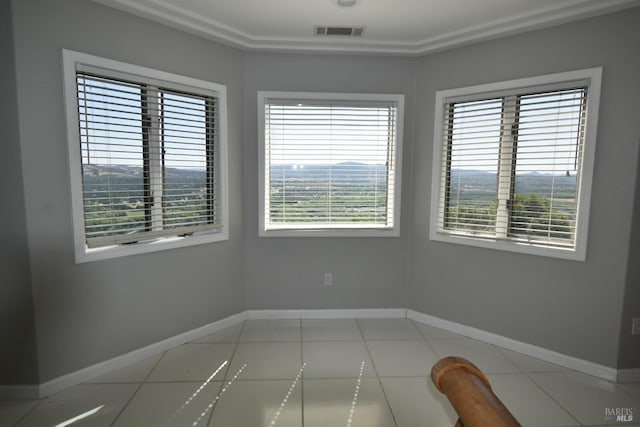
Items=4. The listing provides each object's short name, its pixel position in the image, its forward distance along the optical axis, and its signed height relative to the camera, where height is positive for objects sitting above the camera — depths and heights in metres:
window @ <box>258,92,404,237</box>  3.12 +0.20
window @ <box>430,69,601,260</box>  2.41 +0.19
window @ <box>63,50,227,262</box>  2.17 +0.18
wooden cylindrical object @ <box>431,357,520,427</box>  0.62 -0.43
